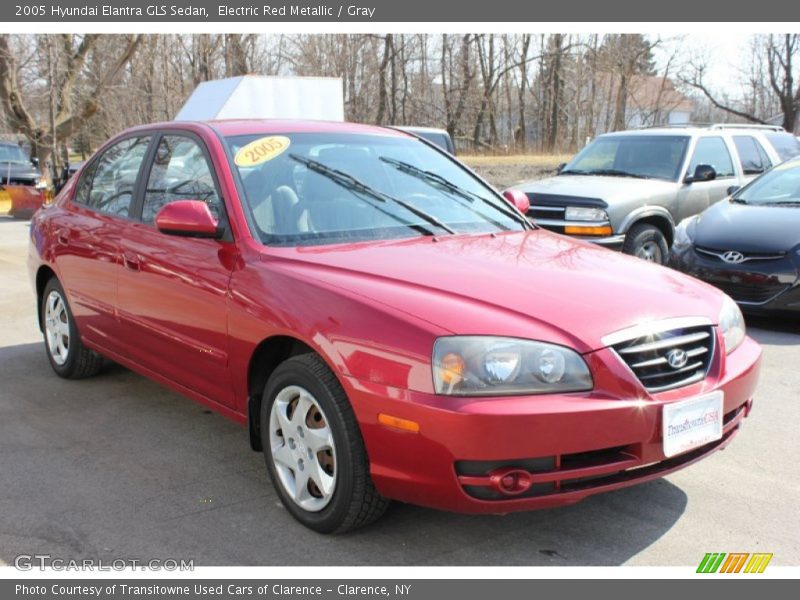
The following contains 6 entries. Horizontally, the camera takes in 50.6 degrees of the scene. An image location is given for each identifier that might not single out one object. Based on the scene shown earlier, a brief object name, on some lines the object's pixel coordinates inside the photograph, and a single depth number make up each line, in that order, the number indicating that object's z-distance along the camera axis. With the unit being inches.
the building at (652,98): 1970.4
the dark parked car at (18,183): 781.9
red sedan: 116.0
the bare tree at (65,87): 1066.7
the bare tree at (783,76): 1457.9
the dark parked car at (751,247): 274.2
